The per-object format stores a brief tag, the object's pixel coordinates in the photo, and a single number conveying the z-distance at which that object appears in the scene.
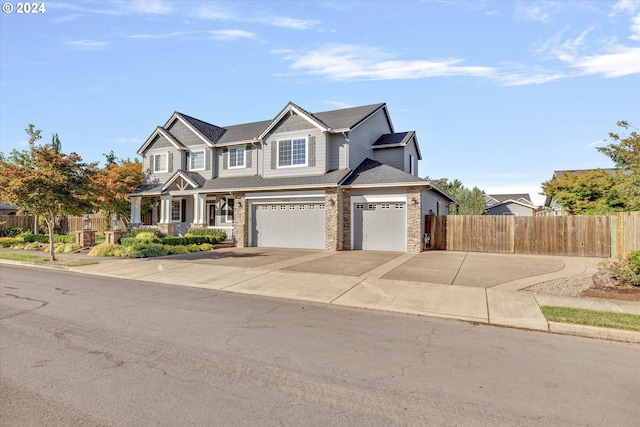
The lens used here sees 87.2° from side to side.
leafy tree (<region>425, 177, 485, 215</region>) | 35.22
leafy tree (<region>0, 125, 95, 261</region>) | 15.08
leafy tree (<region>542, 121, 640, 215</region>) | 18.20
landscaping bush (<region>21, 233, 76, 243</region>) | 23.89
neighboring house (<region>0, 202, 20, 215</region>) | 46.11
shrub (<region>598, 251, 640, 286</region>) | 9.31
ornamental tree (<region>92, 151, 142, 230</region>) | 27.36
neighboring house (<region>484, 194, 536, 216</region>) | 49.17
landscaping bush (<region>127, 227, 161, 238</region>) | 24.73
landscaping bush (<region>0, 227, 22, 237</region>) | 28.81
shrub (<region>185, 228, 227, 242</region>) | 23.31
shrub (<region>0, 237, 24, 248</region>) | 23.95
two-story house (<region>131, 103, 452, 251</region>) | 18.92
